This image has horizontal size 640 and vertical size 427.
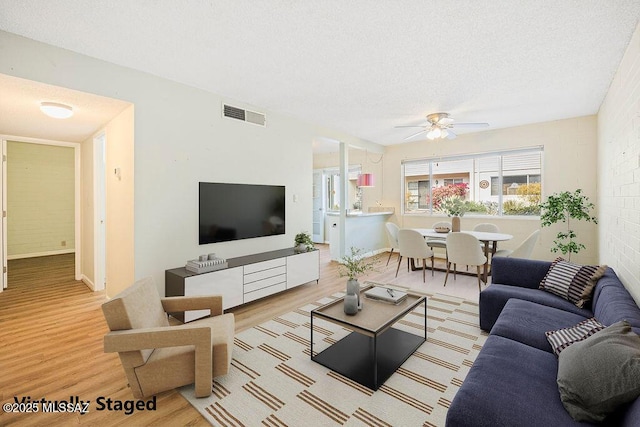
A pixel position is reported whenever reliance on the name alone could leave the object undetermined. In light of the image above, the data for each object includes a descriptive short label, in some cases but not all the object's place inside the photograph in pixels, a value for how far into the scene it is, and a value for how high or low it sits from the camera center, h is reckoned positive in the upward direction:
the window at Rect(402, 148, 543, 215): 5.76 +0.57
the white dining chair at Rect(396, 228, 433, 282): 4.81 -0.60
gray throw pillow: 1.23 -0.74
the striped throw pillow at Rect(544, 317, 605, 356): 1.78 -0.79
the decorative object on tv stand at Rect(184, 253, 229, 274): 3.32 -0.63
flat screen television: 3.82 -0.03
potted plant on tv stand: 4.57 -0.54
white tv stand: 3.21 -0.85
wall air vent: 4.05 +1.34
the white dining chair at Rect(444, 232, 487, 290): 4.22 -0.60
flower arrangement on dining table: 5.20 +0.01
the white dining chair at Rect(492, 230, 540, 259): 4.19 -0.57
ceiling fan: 4.66 +1.35
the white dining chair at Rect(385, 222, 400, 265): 5.60 -0.46
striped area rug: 1.85 -1.28
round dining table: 4.46 -0.45
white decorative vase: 5.07 -0.25
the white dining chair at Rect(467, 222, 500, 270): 5.43 -0.36
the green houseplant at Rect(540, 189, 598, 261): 4.80 -0.09
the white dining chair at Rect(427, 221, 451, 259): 5.45 -0.61
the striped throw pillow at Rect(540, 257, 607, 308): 2.52 -0.65
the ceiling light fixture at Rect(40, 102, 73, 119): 3.04 +1.03
